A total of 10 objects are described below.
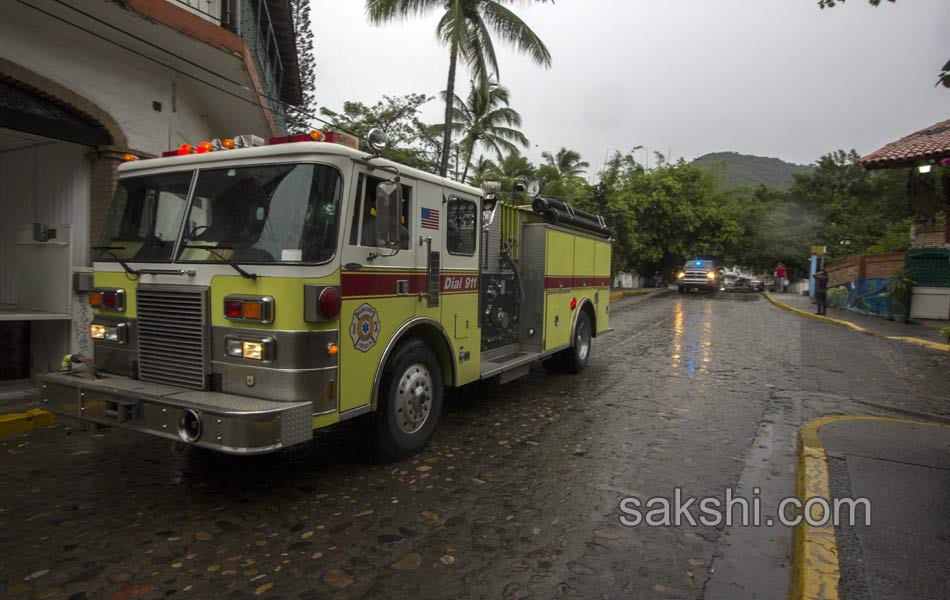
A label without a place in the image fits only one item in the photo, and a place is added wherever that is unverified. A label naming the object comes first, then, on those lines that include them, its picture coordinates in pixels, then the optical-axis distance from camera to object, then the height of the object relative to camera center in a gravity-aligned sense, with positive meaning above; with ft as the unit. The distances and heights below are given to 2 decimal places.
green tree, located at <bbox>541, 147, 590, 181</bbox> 129.59 +25.31
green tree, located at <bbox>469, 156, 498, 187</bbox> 106.52 +19.76
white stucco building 21.24 +5.93
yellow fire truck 12.14 -0.72
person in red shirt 127.02 -0.30
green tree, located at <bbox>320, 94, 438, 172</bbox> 69.00 +18.81
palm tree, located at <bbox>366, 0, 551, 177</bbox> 50.42 +22.06
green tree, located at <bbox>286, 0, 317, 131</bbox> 53.01 +21.77
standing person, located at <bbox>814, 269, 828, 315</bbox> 59.21 -1.20
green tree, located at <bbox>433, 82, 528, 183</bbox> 85.71 +22.71
